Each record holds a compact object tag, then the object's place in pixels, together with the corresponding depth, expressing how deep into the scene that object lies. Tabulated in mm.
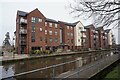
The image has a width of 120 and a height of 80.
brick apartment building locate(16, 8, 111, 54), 21186
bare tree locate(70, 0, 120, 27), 4295
